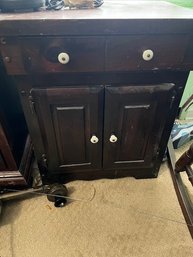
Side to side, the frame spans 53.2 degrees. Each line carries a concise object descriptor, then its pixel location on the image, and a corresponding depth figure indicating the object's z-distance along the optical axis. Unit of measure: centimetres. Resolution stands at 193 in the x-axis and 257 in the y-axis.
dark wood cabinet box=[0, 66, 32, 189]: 86
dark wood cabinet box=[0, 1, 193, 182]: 59
